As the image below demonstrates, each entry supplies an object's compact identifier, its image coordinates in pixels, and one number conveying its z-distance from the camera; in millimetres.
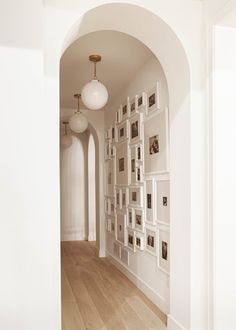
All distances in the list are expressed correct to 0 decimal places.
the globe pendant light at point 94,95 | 3066
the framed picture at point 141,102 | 3520
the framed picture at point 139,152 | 3648
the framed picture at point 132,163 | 3908
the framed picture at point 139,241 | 3607
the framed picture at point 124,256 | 4312
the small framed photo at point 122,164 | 4232
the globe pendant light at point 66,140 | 6774
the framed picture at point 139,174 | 3652
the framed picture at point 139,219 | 3602
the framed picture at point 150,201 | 3252
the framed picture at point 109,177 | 5066
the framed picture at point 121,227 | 4340
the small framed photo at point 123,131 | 4170
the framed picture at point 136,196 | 3656
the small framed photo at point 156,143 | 2963
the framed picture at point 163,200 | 2918
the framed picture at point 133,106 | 3816
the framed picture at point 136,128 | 3649
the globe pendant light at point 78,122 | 4559
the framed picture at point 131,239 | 3931
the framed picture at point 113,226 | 4930
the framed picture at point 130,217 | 3987
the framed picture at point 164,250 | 2893
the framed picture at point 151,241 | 3230
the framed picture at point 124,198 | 4266
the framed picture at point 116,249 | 4711
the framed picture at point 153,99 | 3122
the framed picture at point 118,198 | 4625
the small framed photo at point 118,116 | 4582
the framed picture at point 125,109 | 4184
